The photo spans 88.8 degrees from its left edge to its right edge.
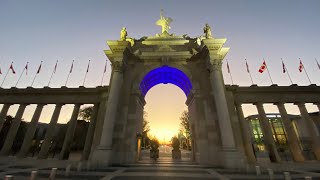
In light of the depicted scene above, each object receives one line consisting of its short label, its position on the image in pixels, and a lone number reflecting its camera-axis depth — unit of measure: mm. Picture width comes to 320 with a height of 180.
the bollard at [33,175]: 5696
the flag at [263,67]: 23250
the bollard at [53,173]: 7012
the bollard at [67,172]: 9804
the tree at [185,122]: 51406
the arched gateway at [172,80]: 16781
